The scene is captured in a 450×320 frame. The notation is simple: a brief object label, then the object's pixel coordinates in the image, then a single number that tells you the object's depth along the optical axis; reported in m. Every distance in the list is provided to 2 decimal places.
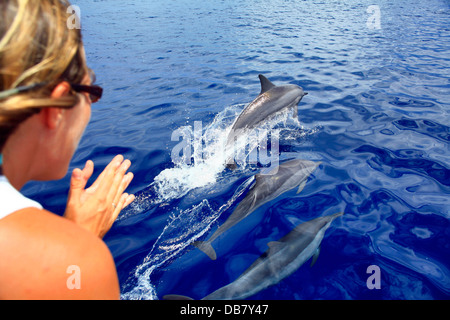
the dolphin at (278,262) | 3.06
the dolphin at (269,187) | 4.13
